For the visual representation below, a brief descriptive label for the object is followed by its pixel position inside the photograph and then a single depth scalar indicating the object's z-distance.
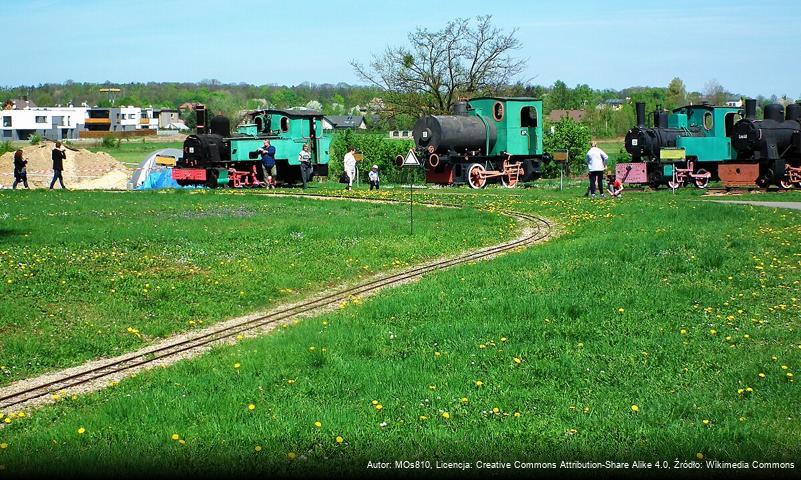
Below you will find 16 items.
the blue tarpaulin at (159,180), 46.81
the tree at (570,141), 53.97
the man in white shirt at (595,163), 32.28
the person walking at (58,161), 40.34
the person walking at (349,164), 40.92
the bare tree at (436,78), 62.75
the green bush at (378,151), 51.12
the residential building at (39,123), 168.25
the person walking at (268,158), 40.47
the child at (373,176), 38.97
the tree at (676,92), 109.46
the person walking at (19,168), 42.47
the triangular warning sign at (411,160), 23.98
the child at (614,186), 34.22
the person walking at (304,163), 41.34
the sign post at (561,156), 37.72
